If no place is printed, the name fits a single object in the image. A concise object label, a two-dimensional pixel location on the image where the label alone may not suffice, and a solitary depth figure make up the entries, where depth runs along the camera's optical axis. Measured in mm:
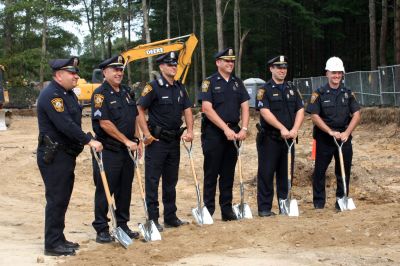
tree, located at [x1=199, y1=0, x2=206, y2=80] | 41950
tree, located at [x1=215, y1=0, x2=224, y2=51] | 30569
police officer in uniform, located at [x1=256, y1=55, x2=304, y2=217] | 8281
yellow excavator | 24109
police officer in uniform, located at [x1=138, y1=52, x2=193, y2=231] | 7656
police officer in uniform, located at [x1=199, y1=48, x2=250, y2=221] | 8055
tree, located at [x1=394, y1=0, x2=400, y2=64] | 26125
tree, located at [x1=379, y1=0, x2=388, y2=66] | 28641
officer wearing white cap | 8594
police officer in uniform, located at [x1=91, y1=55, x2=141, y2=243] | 6957
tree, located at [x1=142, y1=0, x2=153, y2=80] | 35194
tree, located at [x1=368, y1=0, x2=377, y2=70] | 27767
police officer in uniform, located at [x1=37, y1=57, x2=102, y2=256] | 6402
